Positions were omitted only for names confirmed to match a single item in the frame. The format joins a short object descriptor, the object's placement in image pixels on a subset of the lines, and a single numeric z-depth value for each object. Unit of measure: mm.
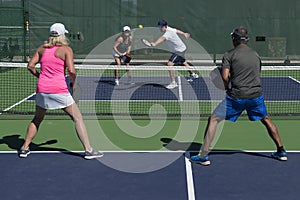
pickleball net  10828
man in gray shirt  6750
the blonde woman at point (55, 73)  6980
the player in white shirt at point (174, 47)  14094
